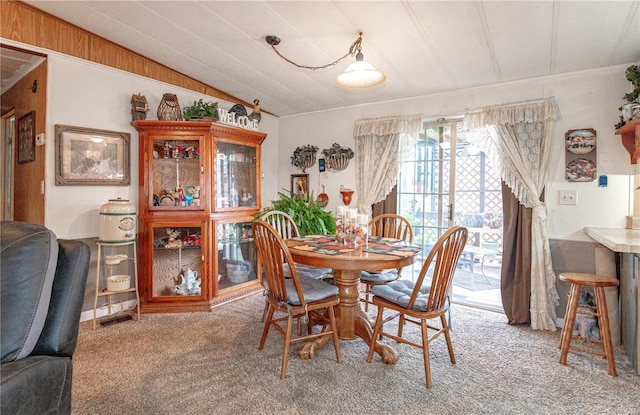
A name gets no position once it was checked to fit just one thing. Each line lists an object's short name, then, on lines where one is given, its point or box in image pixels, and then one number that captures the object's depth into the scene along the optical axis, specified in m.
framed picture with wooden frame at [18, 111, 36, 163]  2.93
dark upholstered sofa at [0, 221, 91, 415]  1.00
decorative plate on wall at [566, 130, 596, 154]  2.71
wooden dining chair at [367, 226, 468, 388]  1.90
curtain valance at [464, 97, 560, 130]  2.82
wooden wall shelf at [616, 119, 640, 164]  2.28
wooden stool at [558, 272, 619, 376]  2.08
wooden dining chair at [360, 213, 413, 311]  2.70
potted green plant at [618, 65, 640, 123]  2.30
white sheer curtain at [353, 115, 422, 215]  3.58
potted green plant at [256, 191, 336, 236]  3.56
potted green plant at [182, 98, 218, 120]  3.28
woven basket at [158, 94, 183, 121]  3.12
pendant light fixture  2.08
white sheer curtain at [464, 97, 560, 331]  2.81
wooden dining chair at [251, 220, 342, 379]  2.00
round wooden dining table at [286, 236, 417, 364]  1.96
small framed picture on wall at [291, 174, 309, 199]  4.38
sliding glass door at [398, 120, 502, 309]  3.43
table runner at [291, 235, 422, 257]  2.16
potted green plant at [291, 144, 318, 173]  4.29
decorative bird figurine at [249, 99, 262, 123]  3.73
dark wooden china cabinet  3.12
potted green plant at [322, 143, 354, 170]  3.99
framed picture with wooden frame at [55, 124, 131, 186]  2.77
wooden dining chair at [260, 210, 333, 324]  2.74
